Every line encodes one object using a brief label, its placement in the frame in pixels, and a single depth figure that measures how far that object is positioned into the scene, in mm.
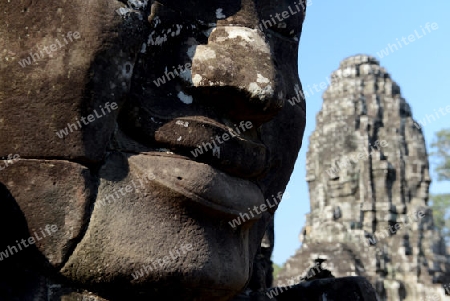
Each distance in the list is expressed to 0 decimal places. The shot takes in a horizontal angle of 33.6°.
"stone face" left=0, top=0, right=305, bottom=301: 2344
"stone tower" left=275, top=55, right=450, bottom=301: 20656
